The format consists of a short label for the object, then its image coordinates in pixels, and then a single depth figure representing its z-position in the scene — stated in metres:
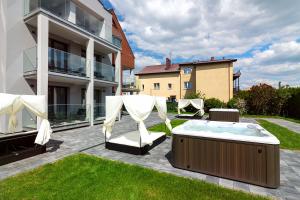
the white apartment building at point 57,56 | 9.62
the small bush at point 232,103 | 21.92
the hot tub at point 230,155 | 4.02
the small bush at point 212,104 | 22.84
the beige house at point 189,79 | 24.39
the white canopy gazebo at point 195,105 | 17.84
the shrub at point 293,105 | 18.67
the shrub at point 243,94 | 22.36
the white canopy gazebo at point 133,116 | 6.34
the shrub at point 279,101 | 19.95
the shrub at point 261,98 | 20.73
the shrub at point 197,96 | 24.01
